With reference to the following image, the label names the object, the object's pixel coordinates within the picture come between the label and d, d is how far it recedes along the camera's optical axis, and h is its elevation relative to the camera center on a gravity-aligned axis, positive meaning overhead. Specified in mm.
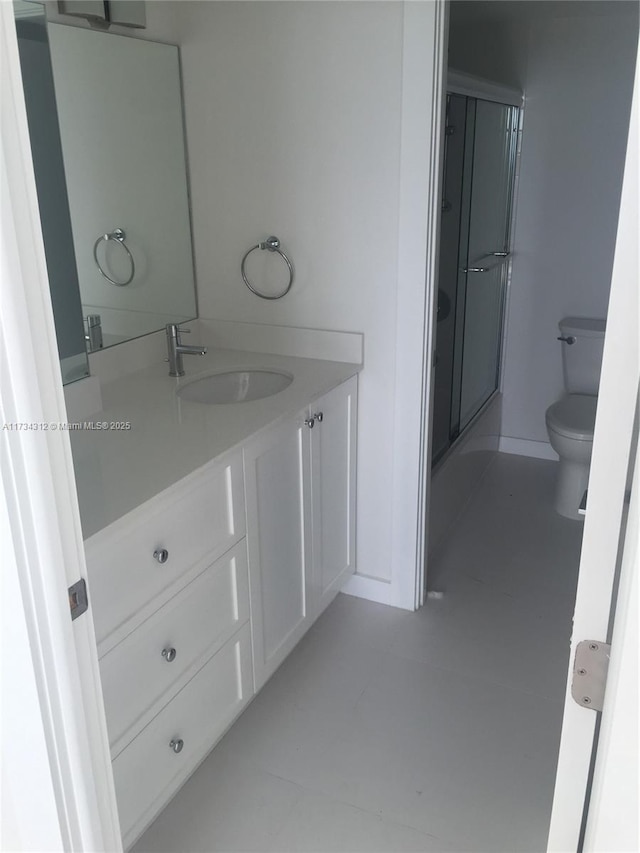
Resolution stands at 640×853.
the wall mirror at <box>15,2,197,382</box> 1697 +46
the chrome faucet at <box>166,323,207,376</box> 2147 -436
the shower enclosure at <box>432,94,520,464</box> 2828 -261
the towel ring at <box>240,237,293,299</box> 2299 -154
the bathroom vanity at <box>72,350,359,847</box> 1427 -779
